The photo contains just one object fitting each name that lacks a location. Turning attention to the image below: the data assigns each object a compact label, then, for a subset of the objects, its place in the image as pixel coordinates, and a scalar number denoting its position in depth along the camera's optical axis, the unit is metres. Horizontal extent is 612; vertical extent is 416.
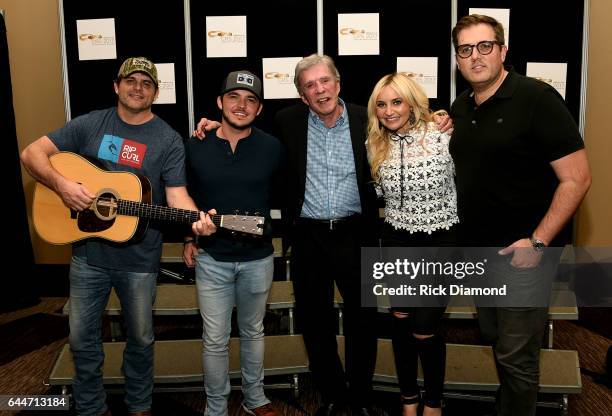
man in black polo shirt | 1.77
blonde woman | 2.05
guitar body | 2.22
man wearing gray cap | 2.17
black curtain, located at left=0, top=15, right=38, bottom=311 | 4.13
